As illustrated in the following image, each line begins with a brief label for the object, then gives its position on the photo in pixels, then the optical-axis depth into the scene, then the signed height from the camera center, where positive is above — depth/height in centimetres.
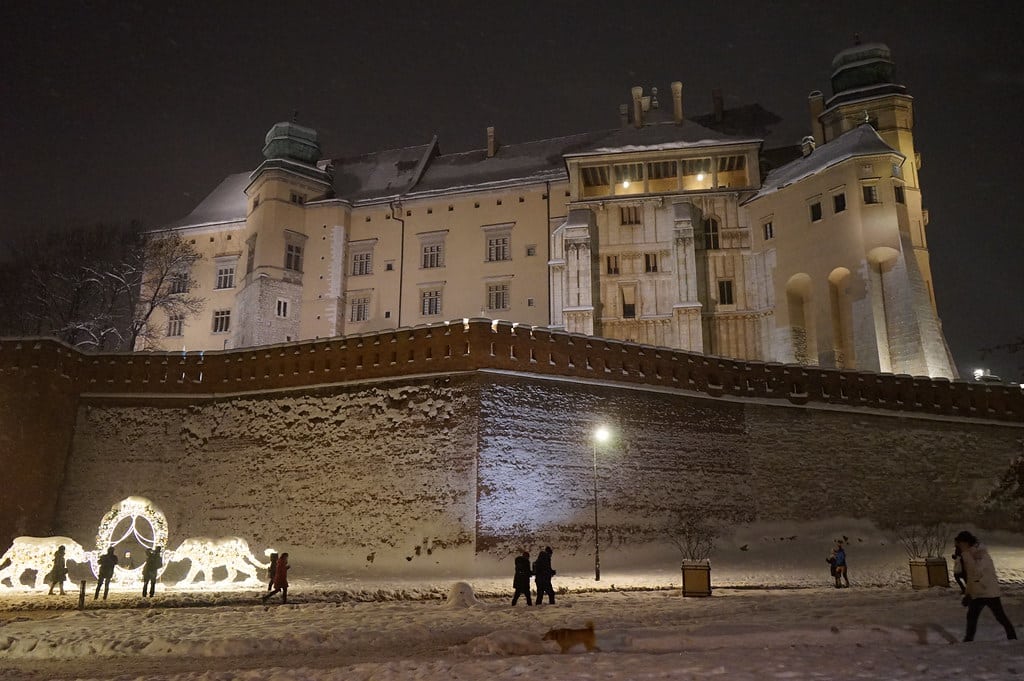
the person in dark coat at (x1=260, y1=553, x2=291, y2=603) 1603 -55
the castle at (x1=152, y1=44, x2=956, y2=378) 3597 +1590
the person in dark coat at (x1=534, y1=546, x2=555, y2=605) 1516 -46
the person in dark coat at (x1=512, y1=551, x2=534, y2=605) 1502 -48
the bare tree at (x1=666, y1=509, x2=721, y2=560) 2283 +50
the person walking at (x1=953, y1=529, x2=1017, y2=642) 945 -43
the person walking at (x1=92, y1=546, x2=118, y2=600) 1678 -42
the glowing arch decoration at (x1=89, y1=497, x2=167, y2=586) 1922 +54
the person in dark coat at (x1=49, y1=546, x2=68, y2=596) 1748 -48
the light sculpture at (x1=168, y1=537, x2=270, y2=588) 1855 -18
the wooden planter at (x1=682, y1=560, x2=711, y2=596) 1607 -53
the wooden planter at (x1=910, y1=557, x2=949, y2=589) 1709 -43
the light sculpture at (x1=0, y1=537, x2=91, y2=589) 1812 -16
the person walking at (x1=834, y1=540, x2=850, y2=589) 1886 -33
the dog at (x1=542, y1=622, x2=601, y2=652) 962 -102
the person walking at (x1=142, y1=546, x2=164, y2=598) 1703 -38
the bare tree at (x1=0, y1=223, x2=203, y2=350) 3634 +1169
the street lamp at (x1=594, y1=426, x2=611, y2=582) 1947 +43
